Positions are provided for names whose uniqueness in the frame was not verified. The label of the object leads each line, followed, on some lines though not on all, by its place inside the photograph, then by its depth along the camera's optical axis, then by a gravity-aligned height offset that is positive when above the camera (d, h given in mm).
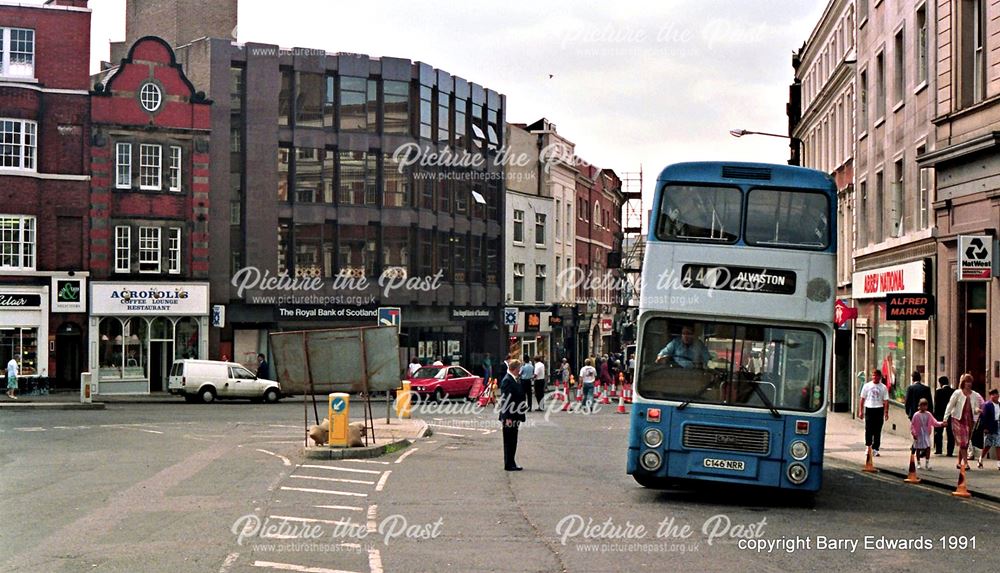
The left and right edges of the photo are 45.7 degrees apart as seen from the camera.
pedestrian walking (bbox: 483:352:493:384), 49944 -2372
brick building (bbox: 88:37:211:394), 45812 +3592
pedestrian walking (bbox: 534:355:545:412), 38781 -2172
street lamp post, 58647 +8572
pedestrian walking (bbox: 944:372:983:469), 21125 -1645
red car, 45094 -2620
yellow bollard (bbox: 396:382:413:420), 31781 -2422
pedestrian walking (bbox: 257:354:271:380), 47125 -2238
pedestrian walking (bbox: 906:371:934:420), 23500 -1505
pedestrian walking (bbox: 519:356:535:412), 32094 -1643
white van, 42375 -2484
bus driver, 15008 -436
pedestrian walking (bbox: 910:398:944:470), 20375 -1889
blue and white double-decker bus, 14727 -191
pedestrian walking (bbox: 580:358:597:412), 38000 -2135
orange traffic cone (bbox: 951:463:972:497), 17344 -2510
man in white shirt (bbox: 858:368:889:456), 23781 -1817
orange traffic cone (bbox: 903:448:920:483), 19481 -2580
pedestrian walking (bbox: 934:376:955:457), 23312 -1679
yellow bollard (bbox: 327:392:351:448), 21328 -1905
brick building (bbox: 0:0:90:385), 44031 +4789
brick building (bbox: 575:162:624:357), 75938 +4256
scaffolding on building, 90438 +3978
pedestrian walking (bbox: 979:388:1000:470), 21281 -1875
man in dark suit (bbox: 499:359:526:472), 18359 -1470
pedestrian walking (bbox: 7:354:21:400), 39625 -2229
